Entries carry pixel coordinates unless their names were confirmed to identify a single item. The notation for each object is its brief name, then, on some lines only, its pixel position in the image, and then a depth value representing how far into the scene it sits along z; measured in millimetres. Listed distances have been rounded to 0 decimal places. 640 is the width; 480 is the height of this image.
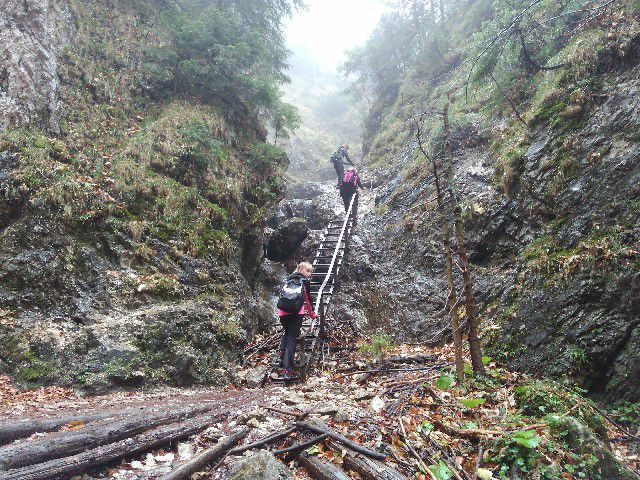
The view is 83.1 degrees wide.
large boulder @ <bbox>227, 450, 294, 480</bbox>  2896
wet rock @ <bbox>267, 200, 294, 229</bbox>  17047
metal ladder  7668
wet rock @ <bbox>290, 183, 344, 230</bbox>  16625
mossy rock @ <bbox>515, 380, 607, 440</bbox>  4098
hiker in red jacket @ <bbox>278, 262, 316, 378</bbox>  7215
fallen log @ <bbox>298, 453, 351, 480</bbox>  3161
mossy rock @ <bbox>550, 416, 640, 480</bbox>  3311
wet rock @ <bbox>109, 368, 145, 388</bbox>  5898
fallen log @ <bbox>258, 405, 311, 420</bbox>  4172
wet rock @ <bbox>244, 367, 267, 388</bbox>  7291
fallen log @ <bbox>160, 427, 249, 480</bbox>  2908
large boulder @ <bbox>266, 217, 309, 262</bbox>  14461
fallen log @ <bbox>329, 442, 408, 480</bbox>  3178
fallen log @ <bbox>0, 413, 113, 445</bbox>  3384
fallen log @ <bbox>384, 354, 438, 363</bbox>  7000
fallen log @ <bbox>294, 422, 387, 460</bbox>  3439
